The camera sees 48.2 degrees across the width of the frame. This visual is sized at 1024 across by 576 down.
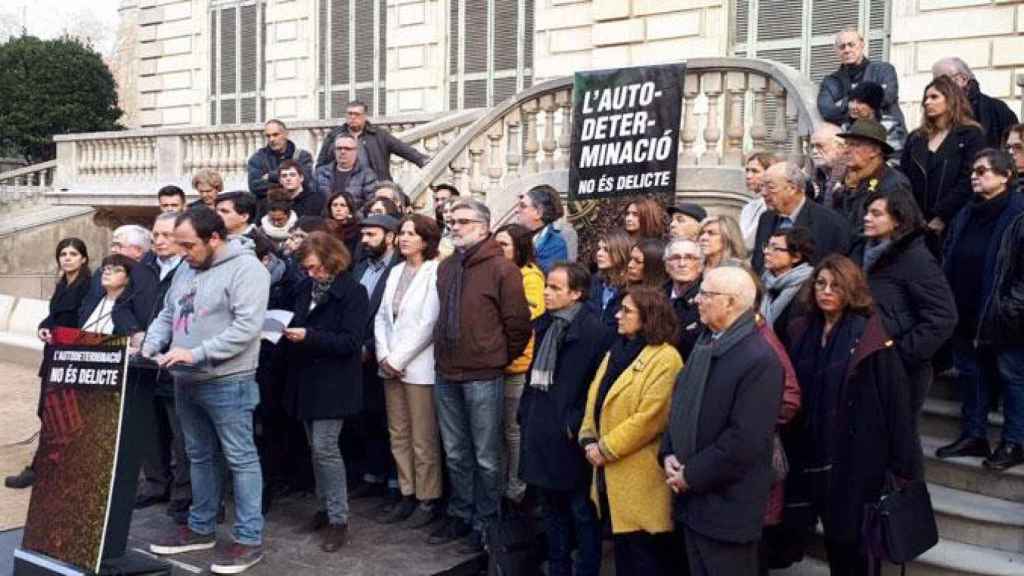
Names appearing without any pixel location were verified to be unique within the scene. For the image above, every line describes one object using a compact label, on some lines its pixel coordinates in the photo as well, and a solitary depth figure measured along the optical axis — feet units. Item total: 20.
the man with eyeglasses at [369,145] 34.04
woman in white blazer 21.26
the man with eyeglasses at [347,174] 31.83
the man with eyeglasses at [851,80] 25.63
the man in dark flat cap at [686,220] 19.93
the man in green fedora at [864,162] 19.92
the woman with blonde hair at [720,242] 18.22
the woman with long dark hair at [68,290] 25.02
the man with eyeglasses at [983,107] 23.53
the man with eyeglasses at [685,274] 17.52
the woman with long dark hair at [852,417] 15.48
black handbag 15.20
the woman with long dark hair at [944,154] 21.16
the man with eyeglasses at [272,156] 34.60
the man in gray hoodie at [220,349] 19.17
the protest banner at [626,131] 30.58
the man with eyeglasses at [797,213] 19.06
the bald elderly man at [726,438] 14.79
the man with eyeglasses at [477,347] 20.21
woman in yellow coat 16.12
